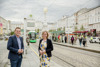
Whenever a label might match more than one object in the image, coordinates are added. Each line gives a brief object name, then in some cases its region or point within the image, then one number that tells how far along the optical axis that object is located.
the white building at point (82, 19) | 38.97
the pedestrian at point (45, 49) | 2.33
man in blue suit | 2.13
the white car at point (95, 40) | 18.52
